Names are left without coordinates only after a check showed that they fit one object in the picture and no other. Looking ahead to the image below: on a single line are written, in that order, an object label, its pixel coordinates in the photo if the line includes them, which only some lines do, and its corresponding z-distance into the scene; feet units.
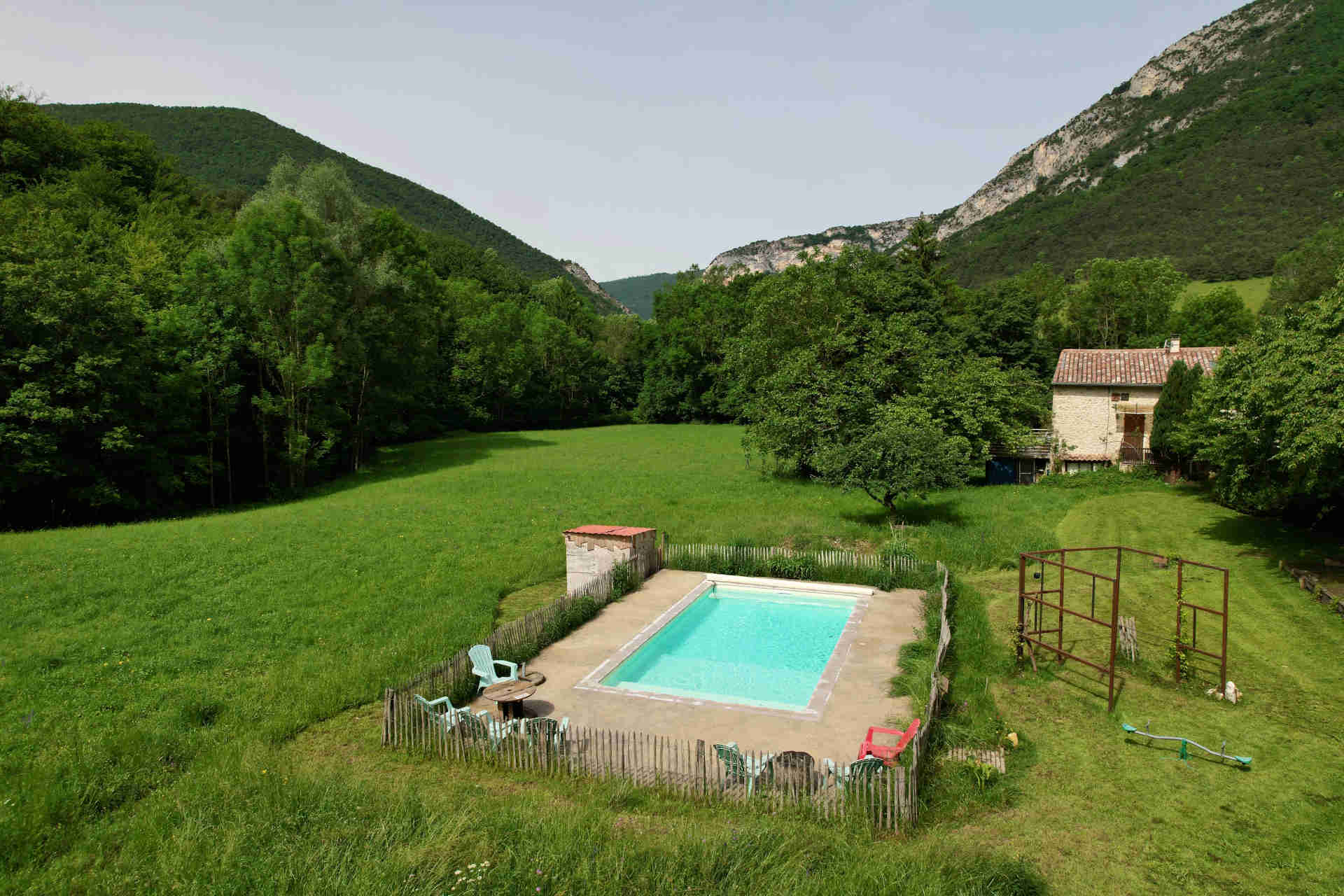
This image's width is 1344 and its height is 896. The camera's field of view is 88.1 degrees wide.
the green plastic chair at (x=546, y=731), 30.78
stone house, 120.57
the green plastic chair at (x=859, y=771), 26.94
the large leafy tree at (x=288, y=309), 105.81
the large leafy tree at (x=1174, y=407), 108.78
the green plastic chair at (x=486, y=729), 31.65
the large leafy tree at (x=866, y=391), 77.15
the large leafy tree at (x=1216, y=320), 201.77
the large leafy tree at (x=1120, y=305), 214.69
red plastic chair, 30.30
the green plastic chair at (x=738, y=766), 28.07
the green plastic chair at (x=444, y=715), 32.53
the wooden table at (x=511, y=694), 34.68
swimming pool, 42.70
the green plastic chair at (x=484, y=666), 38.78
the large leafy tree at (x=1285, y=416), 55.88
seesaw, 31.73
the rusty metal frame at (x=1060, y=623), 37.91
